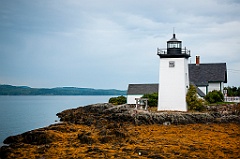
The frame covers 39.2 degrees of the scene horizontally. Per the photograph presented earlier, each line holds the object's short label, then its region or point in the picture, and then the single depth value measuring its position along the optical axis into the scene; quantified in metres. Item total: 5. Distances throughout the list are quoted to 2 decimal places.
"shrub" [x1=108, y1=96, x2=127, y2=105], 42.04
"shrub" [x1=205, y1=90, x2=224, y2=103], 35.22
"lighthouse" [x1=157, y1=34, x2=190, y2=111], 30.94
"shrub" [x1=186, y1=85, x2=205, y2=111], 30.78
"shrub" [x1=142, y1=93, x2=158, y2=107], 35.78
